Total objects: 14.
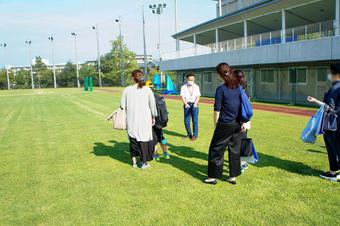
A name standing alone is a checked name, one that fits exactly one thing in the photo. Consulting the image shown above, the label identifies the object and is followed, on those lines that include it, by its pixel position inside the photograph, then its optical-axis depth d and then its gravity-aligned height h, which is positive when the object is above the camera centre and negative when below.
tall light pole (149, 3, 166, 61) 55.75 +12.19
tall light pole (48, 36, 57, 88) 84.97 +1.88
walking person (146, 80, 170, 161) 7.21 -0.70
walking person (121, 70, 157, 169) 6.72 -0.57
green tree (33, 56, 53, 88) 92.56 +2.59
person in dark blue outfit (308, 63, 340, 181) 5.64 -0.91
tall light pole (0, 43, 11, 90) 85.93 +0.97
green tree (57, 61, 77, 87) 89.75 +1.97
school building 19.50 +2.08
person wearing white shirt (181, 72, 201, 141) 9.73 -0.44
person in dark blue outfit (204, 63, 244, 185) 5.46 -0.74
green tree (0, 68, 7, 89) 90.55 +1.82
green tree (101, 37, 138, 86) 86.31 +5.05
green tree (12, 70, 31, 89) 93.32 +1.96
